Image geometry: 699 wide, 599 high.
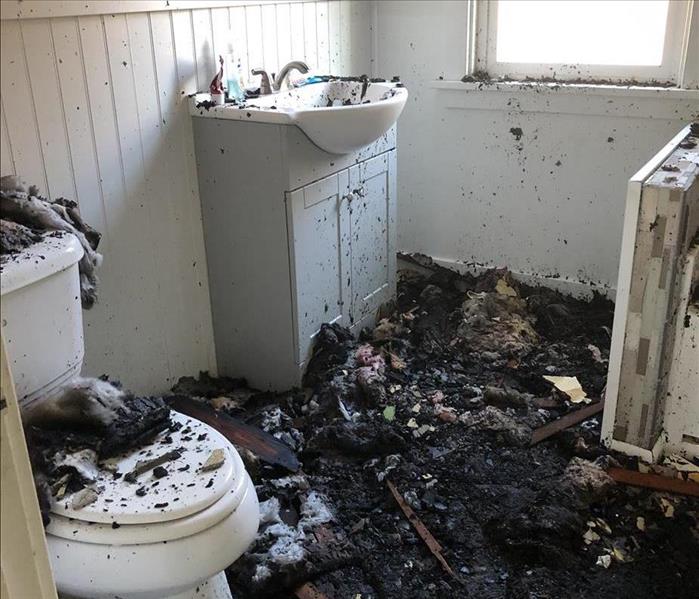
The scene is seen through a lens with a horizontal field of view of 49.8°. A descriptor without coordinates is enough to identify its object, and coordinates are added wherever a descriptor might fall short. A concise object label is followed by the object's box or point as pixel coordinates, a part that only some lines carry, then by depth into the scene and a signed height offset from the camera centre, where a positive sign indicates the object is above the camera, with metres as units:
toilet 1.43 -0.91
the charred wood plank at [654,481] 2.07 -1.27
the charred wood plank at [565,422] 2.31 -1.25
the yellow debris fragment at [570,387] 2.50 -1.25
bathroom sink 2.24 -0.33
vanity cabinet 2.34 -0.74
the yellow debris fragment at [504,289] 3.17 -1.16
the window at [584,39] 2.76 -0.17
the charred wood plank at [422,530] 1.87 -1.30
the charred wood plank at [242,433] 2.21 -1.23
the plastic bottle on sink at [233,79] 2.41 -0.24
